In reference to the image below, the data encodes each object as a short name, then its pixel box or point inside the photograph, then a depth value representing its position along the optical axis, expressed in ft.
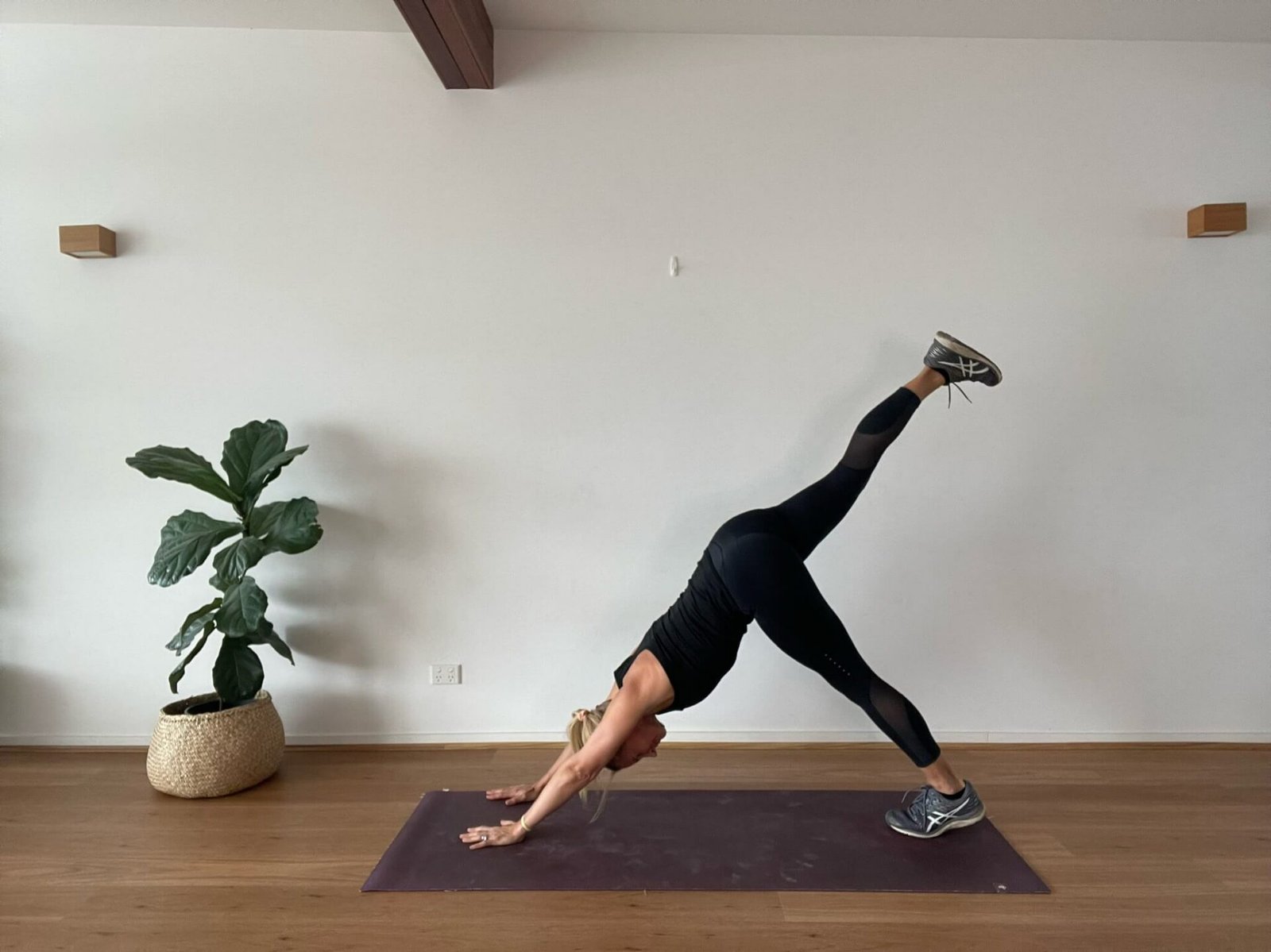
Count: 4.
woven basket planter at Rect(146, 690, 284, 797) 8.58
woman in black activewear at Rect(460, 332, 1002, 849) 7.18
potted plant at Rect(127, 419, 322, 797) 8.62
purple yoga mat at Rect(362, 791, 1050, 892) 6.77
